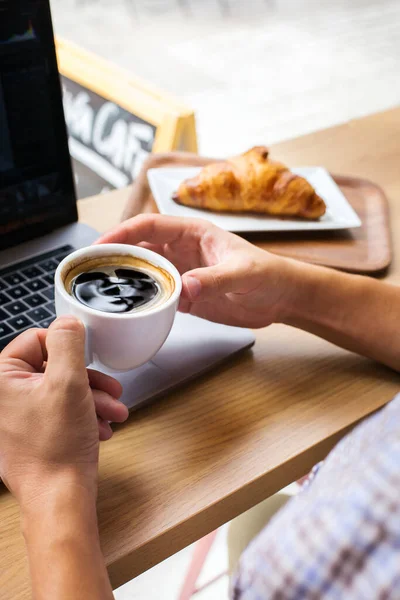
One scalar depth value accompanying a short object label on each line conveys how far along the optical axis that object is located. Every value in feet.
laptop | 2.20
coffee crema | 1.86
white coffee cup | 1.73
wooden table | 1.71
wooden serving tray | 2.87
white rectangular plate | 3.04
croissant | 3.09
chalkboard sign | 4.92
